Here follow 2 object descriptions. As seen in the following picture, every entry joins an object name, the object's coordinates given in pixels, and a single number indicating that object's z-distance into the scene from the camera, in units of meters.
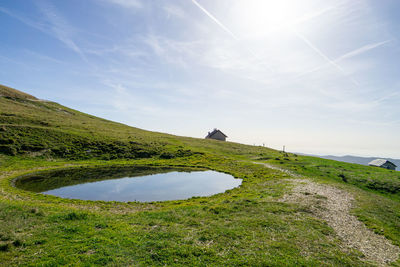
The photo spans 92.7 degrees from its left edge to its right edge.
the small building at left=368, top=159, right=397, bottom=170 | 100.69
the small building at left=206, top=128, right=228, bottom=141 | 145.81
